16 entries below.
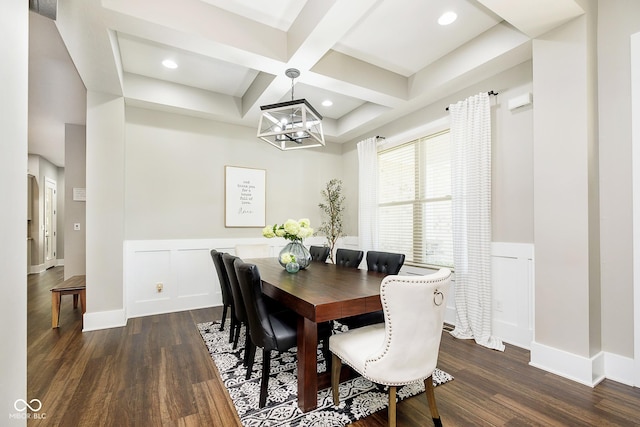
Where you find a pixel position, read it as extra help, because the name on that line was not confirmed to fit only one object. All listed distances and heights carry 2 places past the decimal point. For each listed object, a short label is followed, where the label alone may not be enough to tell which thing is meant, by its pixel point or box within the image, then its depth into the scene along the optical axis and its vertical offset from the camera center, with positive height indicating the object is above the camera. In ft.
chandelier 8.37 +2.81
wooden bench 11.13 -2.91
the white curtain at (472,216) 10.09 -0.09
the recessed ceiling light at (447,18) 8.67 +5.79
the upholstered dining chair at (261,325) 6.38 -2.50
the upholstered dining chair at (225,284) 9.69 -2.35
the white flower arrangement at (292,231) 9.02 -0.48
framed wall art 14.89 +0.96
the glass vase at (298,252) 9.46 -1.18
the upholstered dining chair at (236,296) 7.78 -2.15
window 12.21 +0.62
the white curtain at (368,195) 15.44 +1.01
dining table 5.75 -1.80
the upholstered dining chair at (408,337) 4.89 -2.12
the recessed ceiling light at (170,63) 11.14 +5.78
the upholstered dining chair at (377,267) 8.45 -1.76
